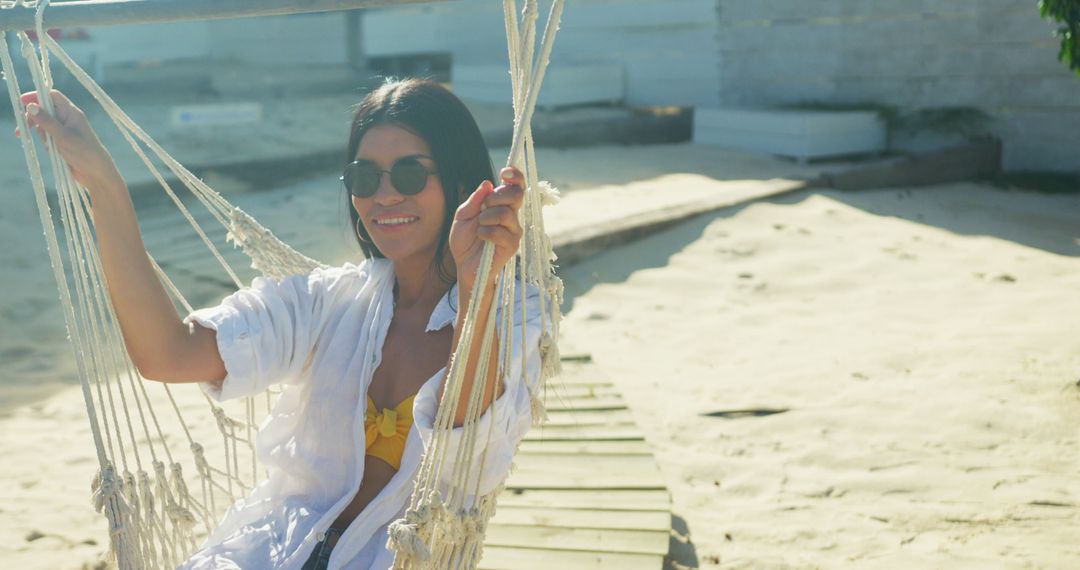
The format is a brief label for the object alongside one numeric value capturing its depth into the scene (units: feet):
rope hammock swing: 4.75
